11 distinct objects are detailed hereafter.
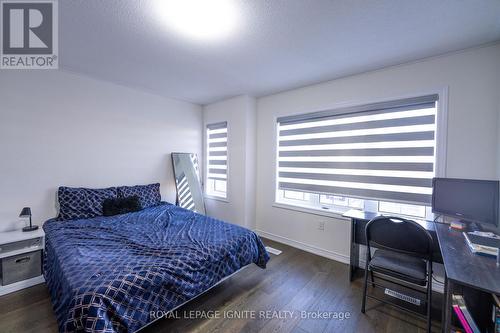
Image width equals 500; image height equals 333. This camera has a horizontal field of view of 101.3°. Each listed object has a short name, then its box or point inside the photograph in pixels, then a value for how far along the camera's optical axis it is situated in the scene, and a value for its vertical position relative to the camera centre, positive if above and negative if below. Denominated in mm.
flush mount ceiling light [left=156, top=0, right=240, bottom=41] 1518 +1156
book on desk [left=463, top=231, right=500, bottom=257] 1359 -577
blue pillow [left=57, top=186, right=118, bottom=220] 2537 -561
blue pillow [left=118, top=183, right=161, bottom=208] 3105 -525
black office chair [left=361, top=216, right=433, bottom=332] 1616 -734
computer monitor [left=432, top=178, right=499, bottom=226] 1725 -317
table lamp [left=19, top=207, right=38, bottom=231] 2256 -619
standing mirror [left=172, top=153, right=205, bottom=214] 3852 -423
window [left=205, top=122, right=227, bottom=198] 3996 +9
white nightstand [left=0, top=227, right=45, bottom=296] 2000 -1027
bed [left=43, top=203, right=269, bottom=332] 1278 -816
